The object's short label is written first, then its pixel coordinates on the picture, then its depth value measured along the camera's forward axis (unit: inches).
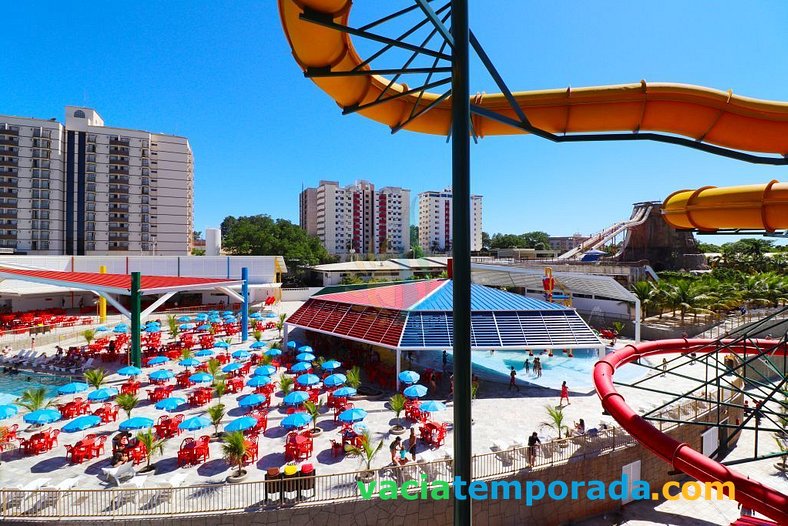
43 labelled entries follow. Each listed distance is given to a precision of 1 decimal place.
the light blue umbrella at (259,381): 722.8
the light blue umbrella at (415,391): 640.4
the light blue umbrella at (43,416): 572.1
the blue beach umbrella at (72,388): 703.1
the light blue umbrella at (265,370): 770.8
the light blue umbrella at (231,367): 831.4
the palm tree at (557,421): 550.3
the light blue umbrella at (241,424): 522.9
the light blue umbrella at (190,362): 857.9
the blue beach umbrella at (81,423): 545.6
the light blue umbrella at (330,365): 814.5
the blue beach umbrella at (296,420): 549.6
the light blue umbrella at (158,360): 884.6
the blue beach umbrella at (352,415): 568.7
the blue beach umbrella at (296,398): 643.5
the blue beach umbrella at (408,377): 737.0
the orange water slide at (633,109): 228.5
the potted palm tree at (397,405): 607.2
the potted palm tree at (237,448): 476.4
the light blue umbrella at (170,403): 625.2
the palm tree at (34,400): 633.0
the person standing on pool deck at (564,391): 710.9
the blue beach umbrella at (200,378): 772.6
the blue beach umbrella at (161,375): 783.7
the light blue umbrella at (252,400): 642.8
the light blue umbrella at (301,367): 809.5
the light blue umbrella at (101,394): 637.9
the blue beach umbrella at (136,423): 539.5
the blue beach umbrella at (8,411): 565.6
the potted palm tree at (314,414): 596.1
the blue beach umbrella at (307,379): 716.0
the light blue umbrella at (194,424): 547.2
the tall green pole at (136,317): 867.3
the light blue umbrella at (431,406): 596.0
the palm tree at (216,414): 572.3
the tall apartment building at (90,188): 2637.8
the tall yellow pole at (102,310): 1497.7
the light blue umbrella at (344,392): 653.9
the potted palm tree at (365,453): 442.3
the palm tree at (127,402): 605.9
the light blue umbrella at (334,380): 722.2
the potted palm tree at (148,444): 489.7
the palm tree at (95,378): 739.1
